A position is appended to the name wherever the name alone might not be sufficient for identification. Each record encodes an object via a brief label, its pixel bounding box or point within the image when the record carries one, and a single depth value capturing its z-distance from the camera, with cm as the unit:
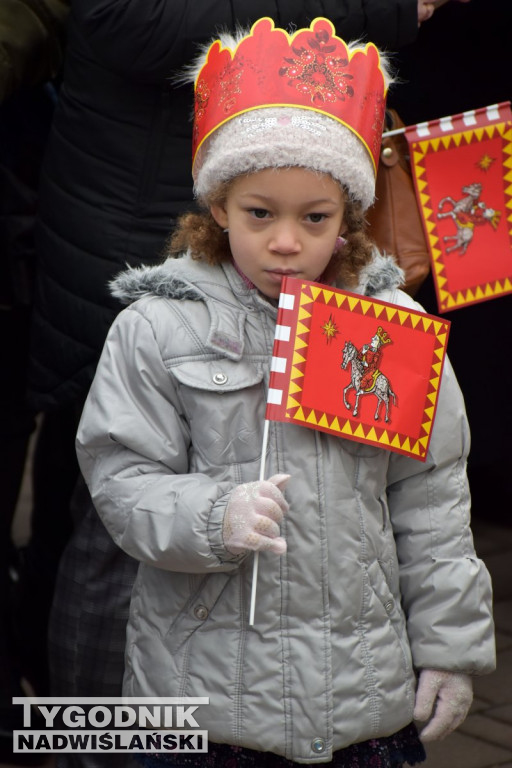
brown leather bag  596
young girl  458
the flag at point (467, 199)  613
